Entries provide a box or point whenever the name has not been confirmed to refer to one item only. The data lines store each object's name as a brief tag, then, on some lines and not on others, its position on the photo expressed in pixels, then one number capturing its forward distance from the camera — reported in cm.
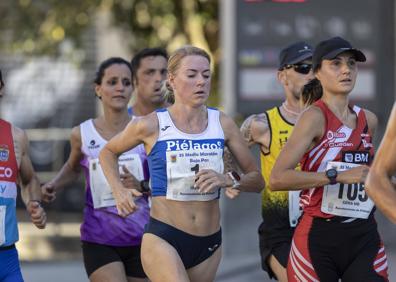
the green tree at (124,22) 3525
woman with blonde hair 1268
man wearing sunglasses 1442
